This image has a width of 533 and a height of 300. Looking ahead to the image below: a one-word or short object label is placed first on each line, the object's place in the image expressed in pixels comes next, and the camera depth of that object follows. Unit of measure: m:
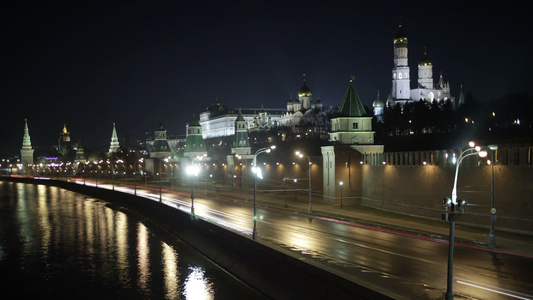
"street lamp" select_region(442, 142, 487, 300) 13.10
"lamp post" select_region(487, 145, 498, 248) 26.83
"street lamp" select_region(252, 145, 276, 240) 25.62
